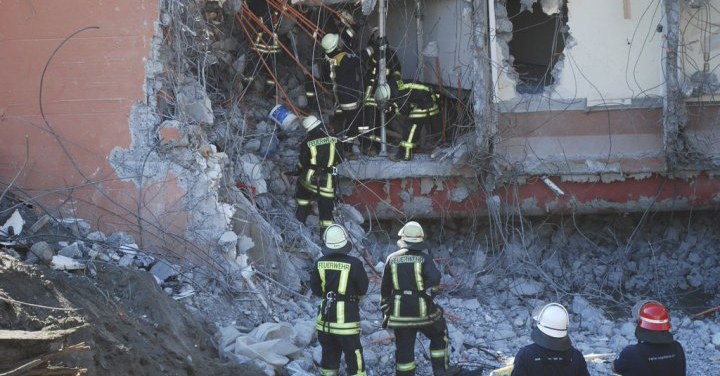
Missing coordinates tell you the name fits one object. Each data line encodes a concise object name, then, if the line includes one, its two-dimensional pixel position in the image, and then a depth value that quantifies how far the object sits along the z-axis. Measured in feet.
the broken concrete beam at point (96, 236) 53.11
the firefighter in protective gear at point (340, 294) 47.78
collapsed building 55.42
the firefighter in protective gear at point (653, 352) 38.96
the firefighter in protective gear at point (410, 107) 68.85
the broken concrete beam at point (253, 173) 63.87
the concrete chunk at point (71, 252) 48.37
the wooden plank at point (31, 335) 30.73
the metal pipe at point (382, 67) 67.87
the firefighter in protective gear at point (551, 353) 37.73
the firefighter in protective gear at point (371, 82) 70.18
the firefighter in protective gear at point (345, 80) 69.41
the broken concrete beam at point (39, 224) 50.65
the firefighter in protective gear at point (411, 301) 49.37
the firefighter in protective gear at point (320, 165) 64.49
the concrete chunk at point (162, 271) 52.03
